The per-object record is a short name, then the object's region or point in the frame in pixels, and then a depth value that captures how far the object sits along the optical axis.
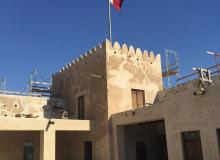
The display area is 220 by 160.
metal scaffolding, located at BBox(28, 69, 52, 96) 15.64
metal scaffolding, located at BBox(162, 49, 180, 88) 14.20
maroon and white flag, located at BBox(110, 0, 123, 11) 12.67
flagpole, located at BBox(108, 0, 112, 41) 12.16
